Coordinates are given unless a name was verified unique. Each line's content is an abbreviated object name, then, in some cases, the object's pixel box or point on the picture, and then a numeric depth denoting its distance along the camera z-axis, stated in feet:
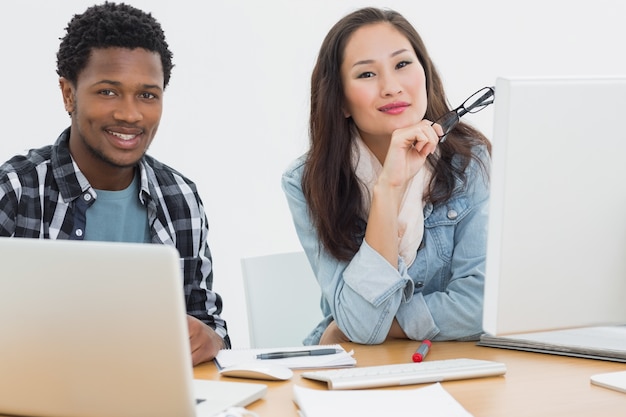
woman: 7.80
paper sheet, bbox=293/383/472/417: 6.43
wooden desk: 6.56
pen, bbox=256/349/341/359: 7.36
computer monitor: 6.36
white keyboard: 6.83
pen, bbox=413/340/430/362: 7.31
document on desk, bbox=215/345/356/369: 7.23
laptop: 5.99
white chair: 8.55
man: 8.03
